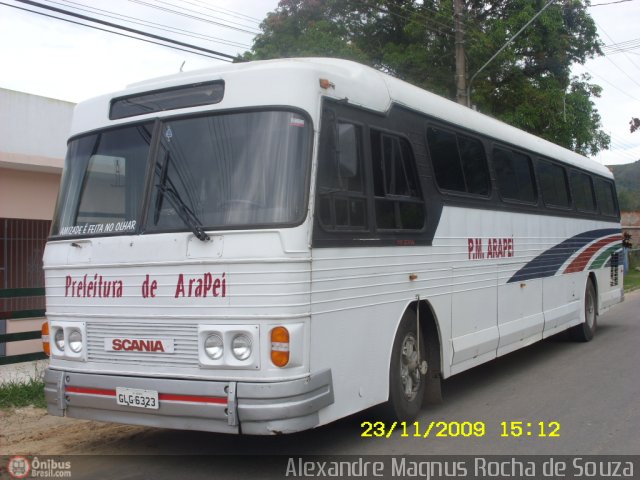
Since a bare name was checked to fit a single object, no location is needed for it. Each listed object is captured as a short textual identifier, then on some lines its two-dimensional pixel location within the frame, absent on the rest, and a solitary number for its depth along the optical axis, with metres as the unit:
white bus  5.12
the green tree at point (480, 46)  19.03
